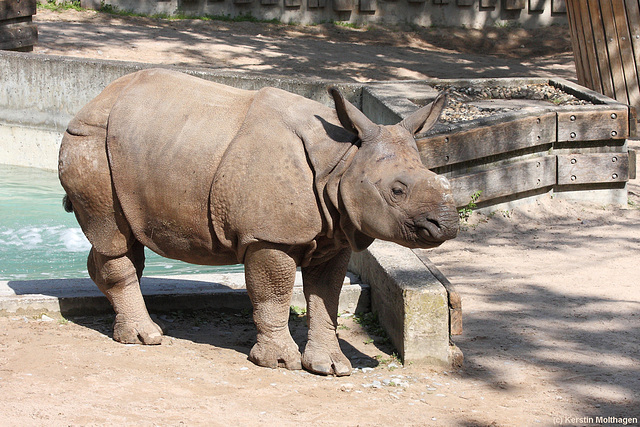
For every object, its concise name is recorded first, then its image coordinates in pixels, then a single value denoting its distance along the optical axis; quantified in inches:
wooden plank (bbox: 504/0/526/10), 1537.9
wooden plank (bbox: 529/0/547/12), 1540.4
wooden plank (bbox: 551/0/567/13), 1539.1
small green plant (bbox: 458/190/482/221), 685.3
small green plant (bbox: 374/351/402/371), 410.4
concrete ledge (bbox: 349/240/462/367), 404.5
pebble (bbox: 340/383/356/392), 377.4
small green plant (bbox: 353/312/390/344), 451.5
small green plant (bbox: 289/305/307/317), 493.0
